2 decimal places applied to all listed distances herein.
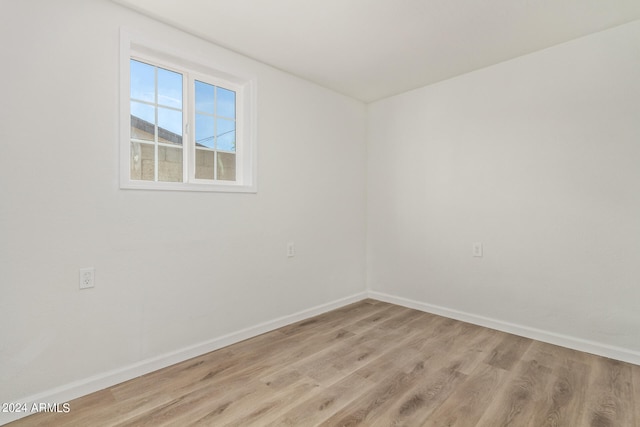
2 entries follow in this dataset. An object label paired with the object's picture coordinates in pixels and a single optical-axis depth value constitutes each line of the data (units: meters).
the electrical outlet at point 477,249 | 2.86
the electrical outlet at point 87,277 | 1.83
